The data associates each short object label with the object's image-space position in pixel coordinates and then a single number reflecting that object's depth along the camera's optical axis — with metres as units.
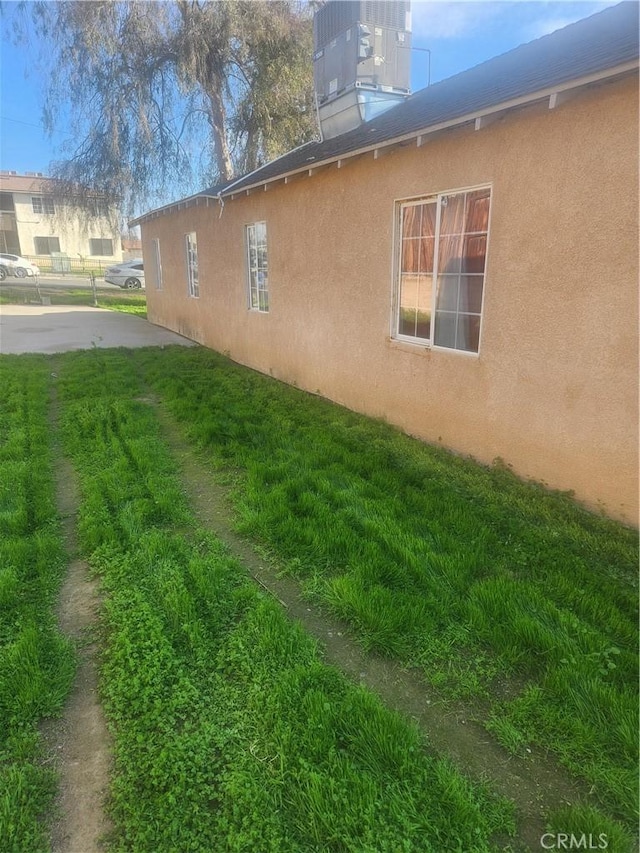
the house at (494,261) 3.34
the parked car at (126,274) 26.58
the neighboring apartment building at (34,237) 38.47
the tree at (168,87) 13.55
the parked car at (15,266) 27.69
